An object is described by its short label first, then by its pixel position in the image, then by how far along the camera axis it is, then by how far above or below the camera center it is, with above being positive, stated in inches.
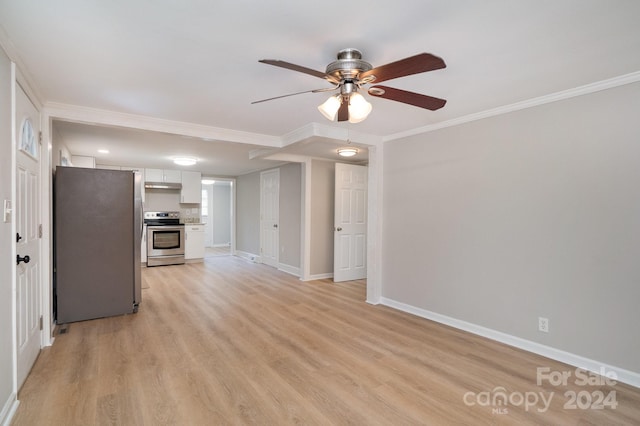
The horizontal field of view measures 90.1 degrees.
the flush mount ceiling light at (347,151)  189.4 +35.1
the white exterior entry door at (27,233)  86.8 -7.7
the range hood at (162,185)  287.0 +21.4
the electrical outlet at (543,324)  110.8 -39.9
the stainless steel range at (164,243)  269.7 -29.6
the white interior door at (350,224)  219.5 -10.1
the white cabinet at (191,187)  296.5 +20.0
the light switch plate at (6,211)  74.2 -0.8
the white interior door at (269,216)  268.5 -5.8
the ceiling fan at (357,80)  65.8 +29.0
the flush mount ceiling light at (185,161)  230.1 +35.3
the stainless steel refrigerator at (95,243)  138.7 -15.8
